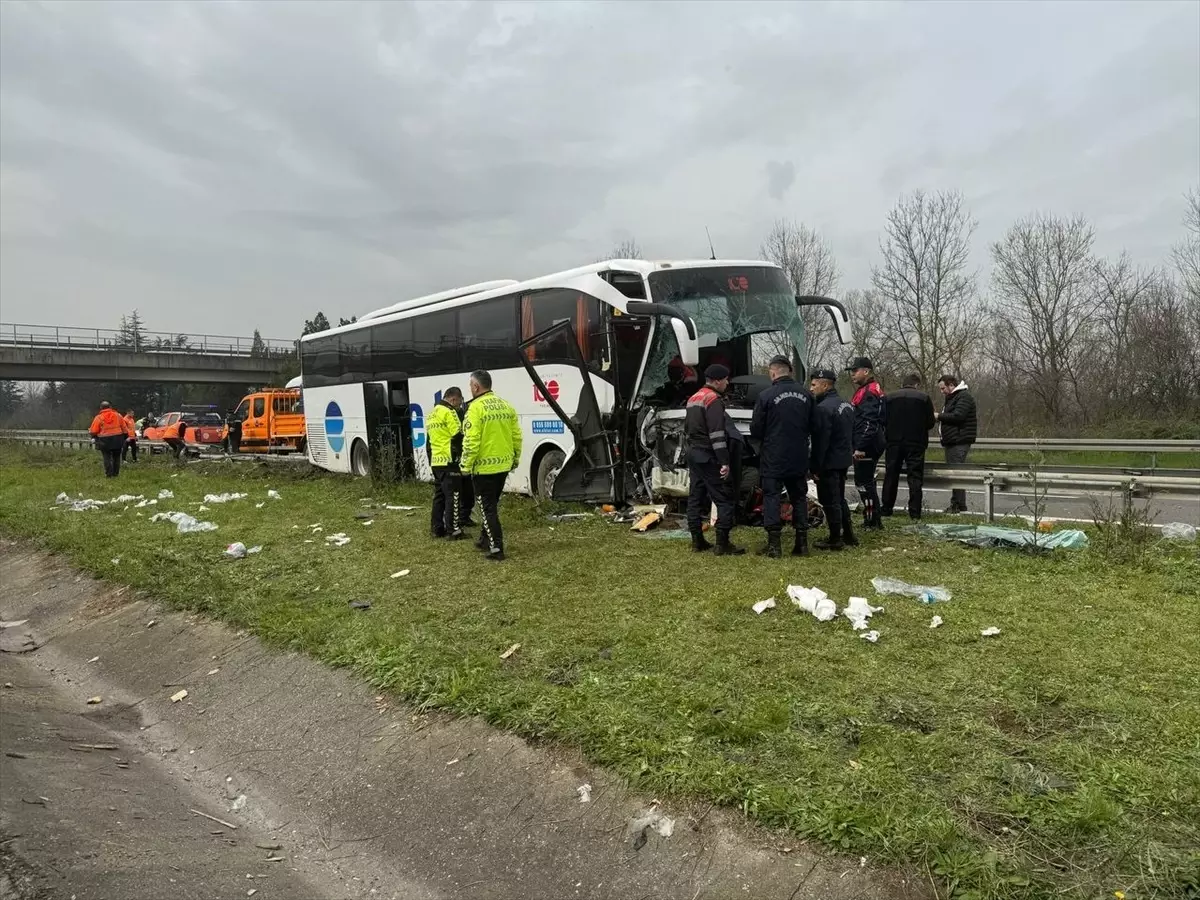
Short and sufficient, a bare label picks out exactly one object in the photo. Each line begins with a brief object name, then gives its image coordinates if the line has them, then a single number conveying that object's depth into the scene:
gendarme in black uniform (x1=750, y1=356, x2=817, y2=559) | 7.61
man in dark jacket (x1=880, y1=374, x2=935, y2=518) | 9.39
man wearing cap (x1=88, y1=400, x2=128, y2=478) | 18.70
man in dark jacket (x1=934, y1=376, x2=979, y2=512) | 10.82
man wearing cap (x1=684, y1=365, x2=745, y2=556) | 7.73
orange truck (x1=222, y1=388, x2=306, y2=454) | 27.19
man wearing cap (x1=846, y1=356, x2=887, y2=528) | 9.05
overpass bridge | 46.62
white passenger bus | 9.98
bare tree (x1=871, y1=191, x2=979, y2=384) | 28.69
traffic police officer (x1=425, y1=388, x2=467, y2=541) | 9.05
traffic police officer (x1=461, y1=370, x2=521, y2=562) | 8.00
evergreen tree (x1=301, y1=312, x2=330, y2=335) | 83.95
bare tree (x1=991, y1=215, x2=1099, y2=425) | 28.81
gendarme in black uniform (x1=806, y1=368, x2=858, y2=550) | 7.87
